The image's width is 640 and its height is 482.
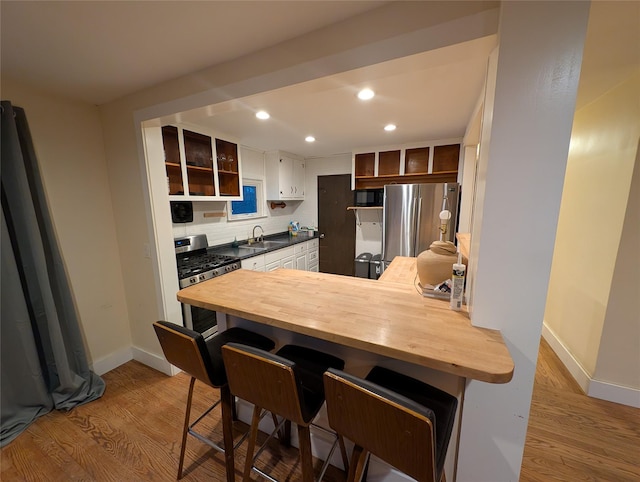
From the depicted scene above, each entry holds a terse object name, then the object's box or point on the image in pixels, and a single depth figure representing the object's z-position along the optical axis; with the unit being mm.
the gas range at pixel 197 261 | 2332
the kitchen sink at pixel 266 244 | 3580
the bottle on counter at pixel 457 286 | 1138
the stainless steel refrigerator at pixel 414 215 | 3055
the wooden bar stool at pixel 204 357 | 1087
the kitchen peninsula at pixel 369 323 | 856
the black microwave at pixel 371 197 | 3721
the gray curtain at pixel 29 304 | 1599
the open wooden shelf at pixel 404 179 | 3366
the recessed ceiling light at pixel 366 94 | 1760
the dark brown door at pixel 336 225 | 4368
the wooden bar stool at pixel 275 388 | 888
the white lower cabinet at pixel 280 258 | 3395
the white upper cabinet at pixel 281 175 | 3900
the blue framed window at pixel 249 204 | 3565
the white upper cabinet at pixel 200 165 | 2459
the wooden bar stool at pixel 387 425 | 677
